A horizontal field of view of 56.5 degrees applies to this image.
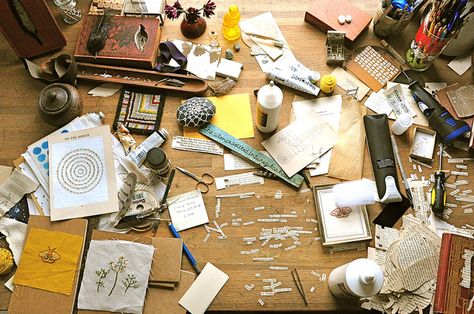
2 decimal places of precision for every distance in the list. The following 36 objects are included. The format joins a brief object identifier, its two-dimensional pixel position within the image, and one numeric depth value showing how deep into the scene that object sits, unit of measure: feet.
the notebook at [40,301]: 3.53
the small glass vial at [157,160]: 3.80
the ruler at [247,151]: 3.97
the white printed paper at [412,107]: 4.20
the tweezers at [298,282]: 3.63
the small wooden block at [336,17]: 4.44
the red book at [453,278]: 3.58
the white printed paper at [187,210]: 3.84
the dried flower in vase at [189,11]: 4.30
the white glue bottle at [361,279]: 3.19
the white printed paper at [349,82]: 4.30
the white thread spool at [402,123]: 4.02
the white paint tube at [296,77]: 4.25
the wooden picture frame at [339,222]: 3.76
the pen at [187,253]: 3.70
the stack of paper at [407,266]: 3.60
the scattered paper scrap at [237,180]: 3.98
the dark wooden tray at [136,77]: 4.26
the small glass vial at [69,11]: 4.53
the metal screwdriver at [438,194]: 3.82
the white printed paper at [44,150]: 3.97
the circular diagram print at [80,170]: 3.92
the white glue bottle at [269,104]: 3.71
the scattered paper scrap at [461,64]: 4.38
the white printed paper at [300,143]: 4.02
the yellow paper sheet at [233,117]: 4.15
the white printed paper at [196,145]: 4.09
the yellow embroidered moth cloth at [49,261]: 3.59
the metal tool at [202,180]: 3.97
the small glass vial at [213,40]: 4.50
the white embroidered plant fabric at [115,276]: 3.52
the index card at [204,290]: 3.57
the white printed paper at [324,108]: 4.20
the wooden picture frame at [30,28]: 4.08
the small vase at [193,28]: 4.43
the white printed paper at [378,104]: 4.22
